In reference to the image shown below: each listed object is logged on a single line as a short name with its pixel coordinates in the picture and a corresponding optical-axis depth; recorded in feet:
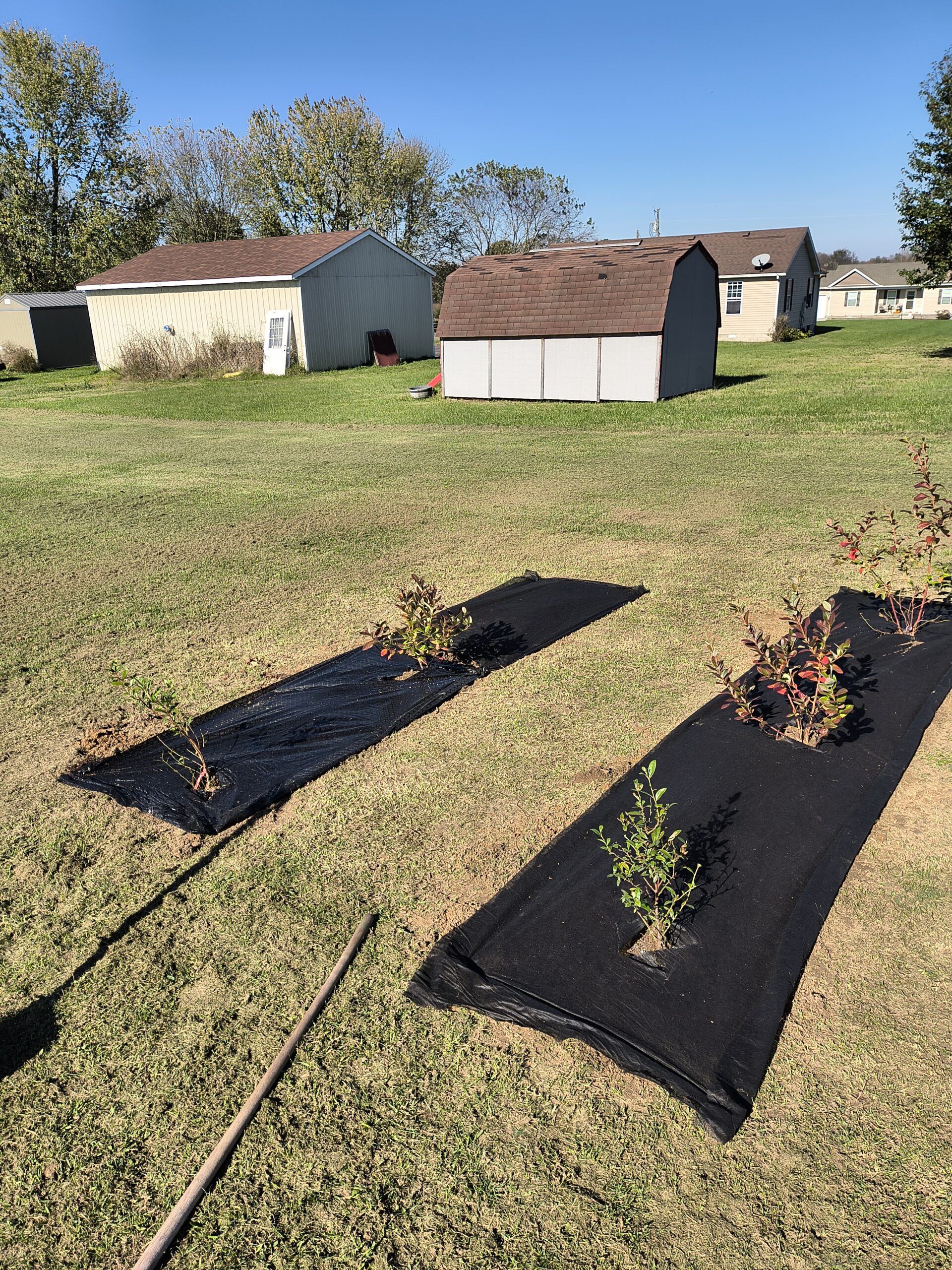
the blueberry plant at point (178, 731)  14.29
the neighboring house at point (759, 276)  117.70
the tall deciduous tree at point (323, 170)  139.95
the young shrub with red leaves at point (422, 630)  17.84
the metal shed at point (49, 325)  104.53
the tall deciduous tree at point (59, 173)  120.57
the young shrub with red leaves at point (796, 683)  14.29
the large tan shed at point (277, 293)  86.79
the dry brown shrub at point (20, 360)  105.40
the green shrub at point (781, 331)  120.37
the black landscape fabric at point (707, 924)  9.14
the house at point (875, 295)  213.05
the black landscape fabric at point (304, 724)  14.26
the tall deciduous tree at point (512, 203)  184.96
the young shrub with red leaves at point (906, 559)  18.97
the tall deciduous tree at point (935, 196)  74.64
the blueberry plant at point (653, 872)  10.37
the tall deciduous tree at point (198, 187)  144.77
